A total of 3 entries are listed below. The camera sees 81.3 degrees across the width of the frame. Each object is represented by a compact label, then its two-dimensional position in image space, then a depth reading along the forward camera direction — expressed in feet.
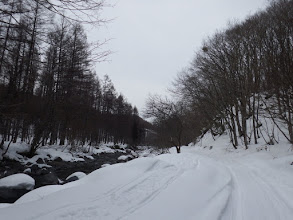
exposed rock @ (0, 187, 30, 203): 18.34
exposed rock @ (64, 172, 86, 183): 23.59
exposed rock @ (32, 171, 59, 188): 24.95
